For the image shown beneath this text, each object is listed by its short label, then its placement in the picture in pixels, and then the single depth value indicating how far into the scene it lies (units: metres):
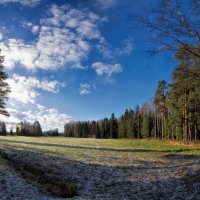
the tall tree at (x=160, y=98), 47.19
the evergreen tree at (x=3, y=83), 21.25
